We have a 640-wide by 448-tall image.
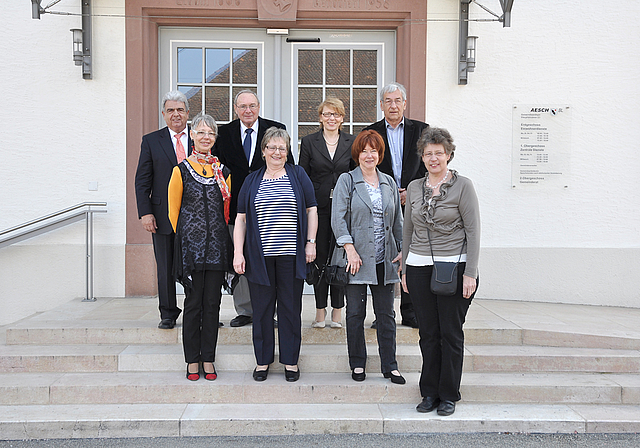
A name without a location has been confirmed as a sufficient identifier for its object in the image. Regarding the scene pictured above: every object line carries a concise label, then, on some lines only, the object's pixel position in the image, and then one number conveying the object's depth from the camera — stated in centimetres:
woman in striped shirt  382
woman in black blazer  433
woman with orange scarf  381
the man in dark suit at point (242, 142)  436
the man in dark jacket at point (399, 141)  442
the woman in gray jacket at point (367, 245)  383
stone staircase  355
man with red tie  431
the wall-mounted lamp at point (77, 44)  578
